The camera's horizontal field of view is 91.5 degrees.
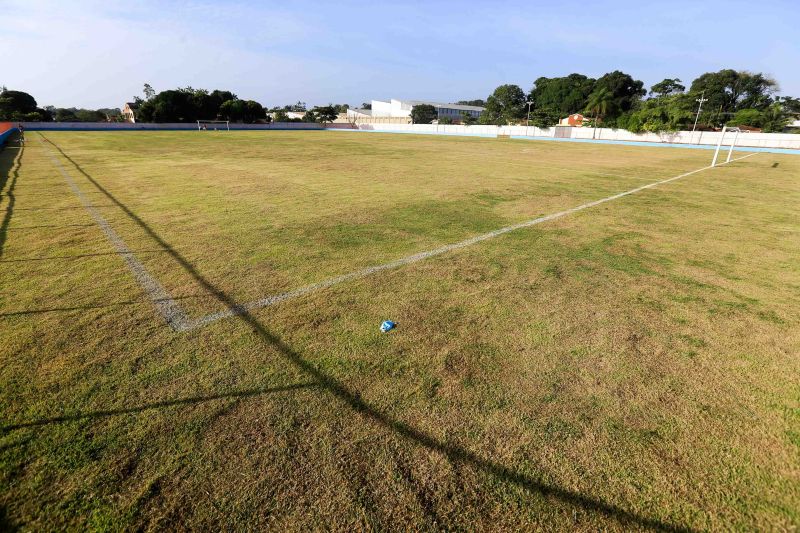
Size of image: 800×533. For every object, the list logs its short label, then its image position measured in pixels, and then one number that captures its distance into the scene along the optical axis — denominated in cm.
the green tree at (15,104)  6858
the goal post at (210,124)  6912
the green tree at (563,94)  9406
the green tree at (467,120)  8650
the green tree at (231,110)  7894
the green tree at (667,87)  7019
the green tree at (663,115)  5075
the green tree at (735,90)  7150
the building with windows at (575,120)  7862
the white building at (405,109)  12031
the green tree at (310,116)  9669
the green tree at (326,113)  9323
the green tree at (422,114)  11150
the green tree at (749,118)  5400
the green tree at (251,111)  8250
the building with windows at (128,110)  9907
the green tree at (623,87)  8425
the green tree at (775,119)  5125
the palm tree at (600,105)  6581
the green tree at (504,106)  8246
